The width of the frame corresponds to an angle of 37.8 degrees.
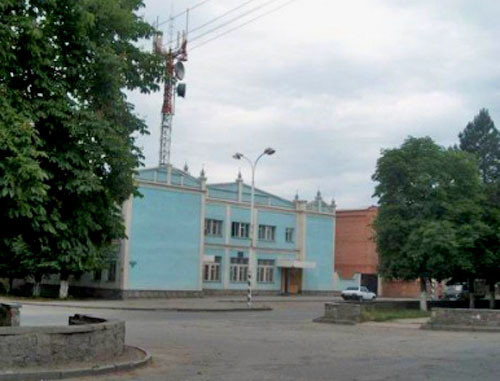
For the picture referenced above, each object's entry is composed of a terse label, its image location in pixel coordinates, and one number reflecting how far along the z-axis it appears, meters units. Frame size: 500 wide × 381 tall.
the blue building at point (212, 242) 51.84
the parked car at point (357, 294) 58.34
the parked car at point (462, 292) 48.99
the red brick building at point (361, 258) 74.23
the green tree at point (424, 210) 35.84
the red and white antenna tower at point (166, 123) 60.38
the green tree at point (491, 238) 37.16
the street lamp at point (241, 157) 45.89
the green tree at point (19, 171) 11.59
